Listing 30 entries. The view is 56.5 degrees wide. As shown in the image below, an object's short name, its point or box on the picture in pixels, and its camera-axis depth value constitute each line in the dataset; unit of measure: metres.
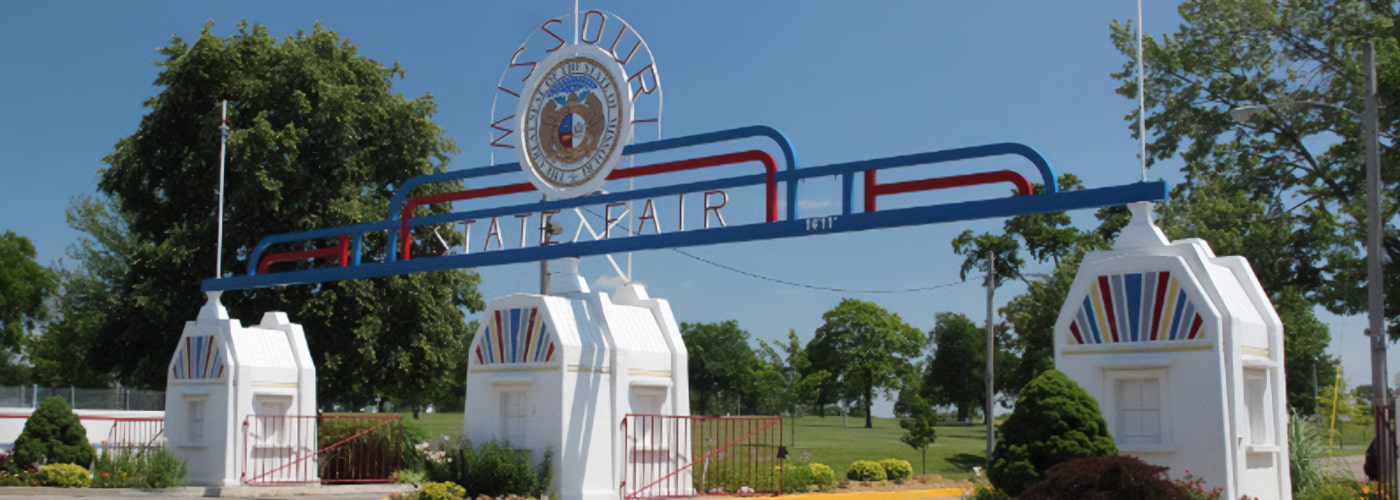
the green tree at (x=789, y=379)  63.22
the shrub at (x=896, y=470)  33.44
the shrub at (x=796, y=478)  27.06
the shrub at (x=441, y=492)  19.09
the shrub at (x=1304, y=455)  19.91
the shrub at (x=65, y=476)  24.91
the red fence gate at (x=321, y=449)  26.50
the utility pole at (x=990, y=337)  36.25
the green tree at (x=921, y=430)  38.22
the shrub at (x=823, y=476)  29.34
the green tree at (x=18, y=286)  61.03
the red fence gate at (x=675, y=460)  21.52
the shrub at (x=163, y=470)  25.52
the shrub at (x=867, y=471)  32.38
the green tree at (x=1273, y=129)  33.28
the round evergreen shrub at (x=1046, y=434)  14.74
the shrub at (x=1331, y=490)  18.03
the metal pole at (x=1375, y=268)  19.79
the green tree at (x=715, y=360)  77.88
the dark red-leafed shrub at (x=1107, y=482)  13.41
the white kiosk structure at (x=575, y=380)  20.53
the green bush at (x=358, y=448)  27.92
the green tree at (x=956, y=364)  82.00
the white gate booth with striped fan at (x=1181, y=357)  16.02
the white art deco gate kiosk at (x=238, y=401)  26.08
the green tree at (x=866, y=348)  69.31
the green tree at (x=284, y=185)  36.12
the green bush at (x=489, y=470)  19.81
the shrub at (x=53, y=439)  25.94
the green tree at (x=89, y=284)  50.28
